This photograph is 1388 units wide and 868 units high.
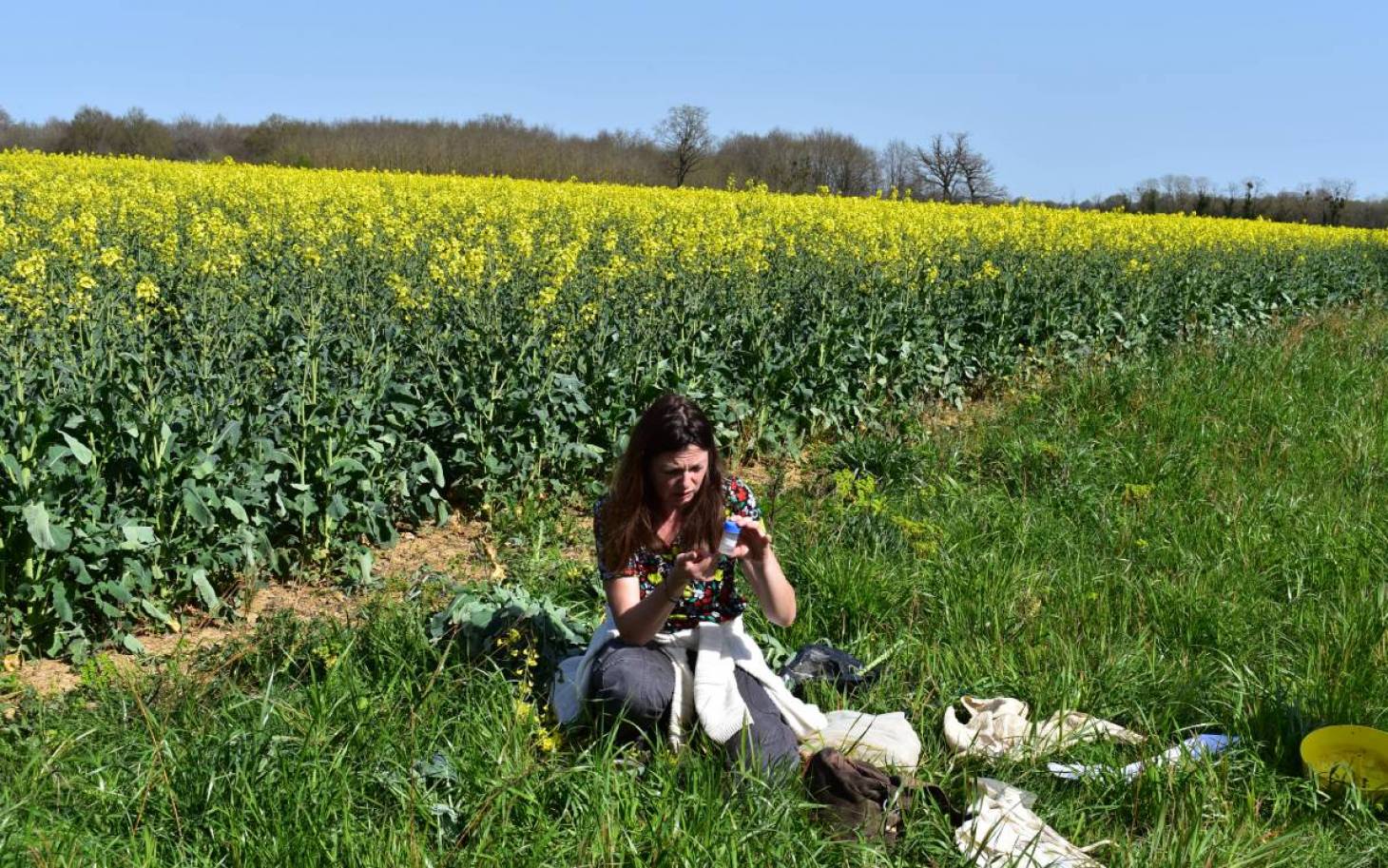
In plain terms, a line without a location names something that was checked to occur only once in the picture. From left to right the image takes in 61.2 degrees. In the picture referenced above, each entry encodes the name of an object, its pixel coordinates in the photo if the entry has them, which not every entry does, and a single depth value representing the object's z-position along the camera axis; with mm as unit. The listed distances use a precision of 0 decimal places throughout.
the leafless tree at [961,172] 49531
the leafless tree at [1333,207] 56906
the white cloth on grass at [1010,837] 2873
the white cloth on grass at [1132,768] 3330
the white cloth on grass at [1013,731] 3504
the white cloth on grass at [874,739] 3371
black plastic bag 3908
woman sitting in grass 3229
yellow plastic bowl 3389
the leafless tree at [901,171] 59688
